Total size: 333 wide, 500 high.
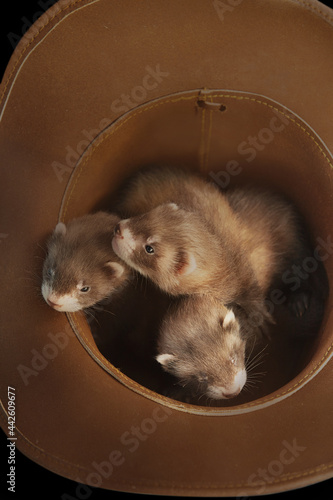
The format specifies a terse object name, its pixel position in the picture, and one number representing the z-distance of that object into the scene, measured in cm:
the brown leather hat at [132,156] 69
